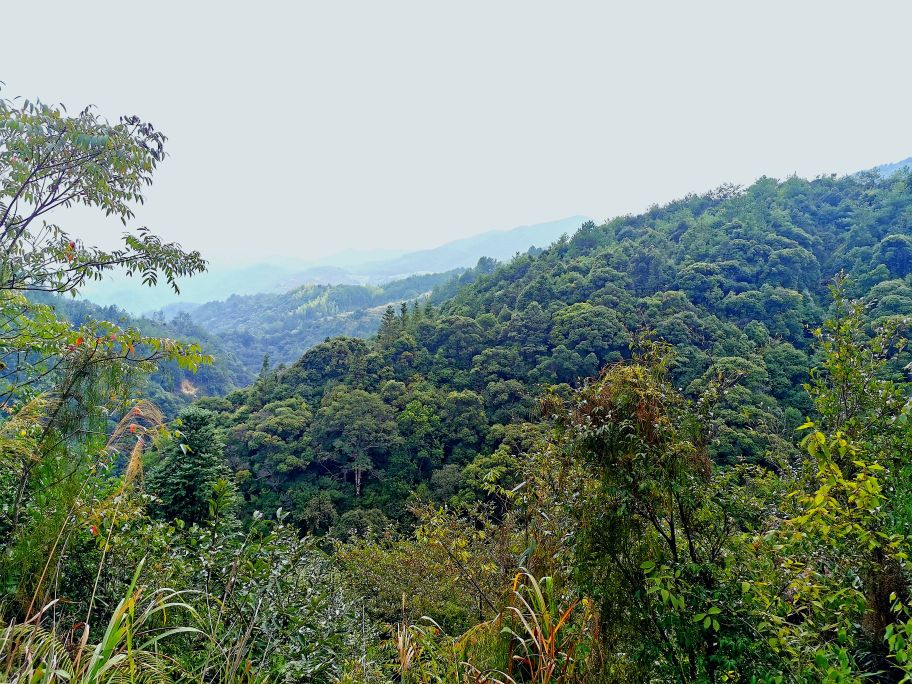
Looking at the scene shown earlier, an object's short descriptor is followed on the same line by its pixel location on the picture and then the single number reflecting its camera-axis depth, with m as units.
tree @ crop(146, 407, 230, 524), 13.18
